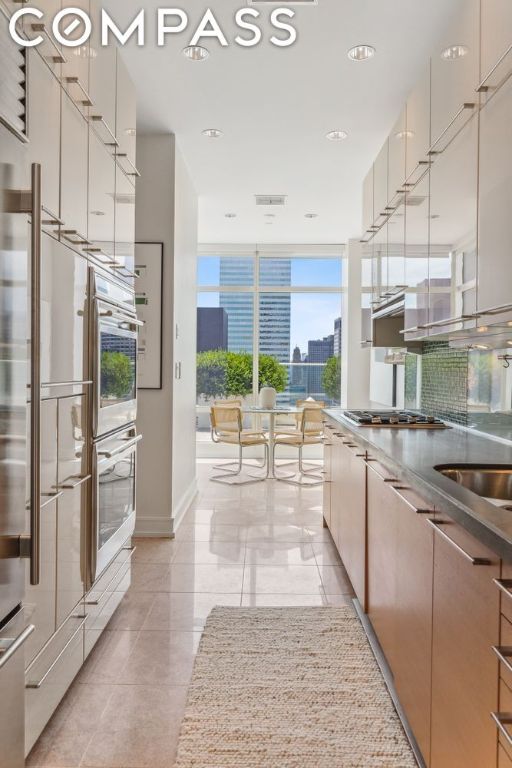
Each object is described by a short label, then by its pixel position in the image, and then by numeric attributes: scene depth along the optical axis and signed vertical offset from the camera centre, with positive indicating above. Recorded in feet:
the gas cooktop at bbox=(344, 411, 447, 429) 10.06 -0.84
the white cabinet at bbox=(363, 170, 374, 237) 13.60 +4.40
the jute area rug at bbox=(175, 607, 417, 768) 5.75 -3.94
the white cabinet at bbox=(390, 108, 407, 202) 10.26 +4.27
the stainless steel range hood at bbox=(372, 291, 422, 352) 12.76 +1.12
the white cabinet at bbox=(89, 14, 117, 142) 7.53 +4.11
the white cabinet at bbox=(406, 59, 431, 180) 8.77 +4.21
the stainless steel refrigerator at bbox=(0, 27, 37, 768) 3.86 -0.34
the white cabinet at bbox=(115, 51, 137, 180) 8.97 +4.31
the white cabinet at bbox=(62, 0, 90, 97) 6.54 +3.73
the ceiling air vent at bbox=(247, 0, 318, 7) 8.16 +5.59
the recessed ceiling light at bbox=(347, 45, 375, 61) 9.80 +5.80
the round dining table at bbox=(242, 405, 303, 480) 21.07 -1.85
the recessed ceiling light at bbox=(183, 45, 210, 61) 9.85 +5.80
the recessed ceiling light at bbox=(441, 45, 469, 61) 6.98 +4.29
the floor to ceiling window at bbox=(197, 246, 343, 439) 26.86 +2.39
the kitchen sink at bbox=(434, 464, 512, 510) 6.16 -1.13
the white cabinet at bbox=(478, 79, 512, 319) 5.69 +1.90
